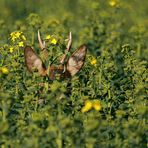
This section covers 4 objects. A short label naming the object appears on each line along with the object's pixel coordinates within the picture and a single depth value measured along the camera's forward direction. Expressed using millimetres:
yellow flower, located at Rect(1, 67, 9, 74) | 16141
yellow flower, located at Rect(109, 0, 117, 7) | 25969
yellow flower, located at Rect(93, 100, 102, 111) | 15025
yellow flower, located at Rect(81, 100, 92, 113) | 15039
